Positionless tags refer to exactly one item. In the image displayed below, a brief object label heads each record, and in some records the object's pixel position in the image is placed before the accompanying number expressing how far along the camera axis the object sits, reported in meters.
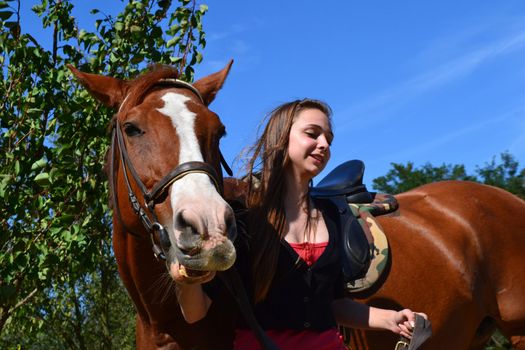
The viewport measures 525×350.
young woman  2.48
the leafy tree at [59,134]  4.08
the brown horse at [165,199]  2.14
